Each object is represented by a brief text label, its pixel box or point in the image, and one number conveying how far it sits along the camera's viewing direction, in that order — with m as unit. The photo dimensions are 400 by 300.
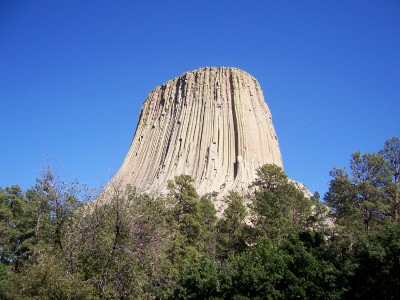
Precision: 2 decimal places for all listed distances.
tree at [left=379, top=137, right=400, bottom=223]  33.41
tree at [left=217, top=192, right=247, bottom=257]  36.84
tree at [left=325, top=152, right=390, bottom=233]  32.22
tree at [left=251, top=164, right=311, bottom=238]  35.06
